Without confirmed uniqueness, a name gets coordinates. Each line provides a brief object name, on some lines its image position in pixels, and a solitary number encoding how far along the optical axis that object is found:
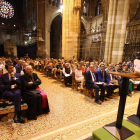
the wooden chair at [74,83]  5.02
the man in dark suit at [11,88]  2.63
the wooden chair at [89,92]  4.21
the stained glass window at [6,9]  24.14
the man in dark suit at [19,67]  4.97
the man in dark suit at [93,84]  3.85
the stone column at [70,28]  9.48
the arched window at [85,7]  20.39
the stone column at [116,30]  6.70
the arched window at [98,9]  19.78
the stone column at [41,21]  17.39
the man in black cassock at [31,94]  2.82
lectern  1.76
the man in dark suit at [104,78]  4.28
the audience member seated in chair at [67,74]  5.71
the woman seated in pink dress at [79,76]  4.86
